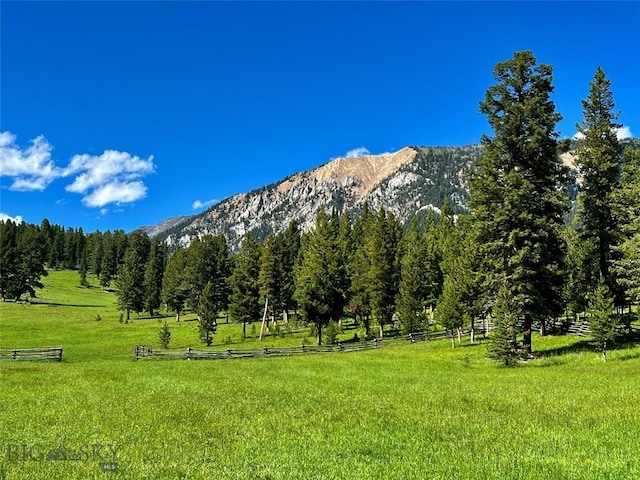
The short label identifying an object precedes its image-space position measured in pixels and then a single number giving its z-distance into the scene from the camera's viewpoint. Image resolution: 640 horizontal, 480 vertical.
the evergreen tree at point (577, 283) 49.41
